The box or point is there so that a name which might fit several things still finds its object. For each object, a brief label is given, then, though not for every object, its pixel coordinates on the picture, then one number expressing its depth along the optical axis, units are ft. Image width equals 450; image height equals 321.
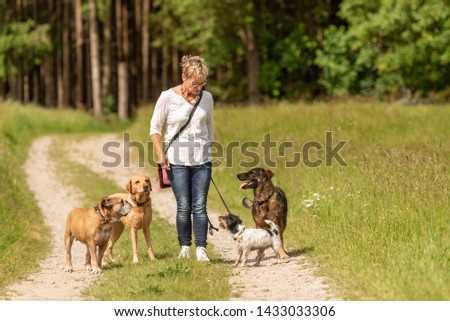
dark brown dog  61.93
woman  58.54
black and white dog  59.21
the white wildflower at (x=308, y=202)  70.23
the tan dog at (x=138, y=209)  59.98
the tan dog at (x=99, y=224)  59.00
